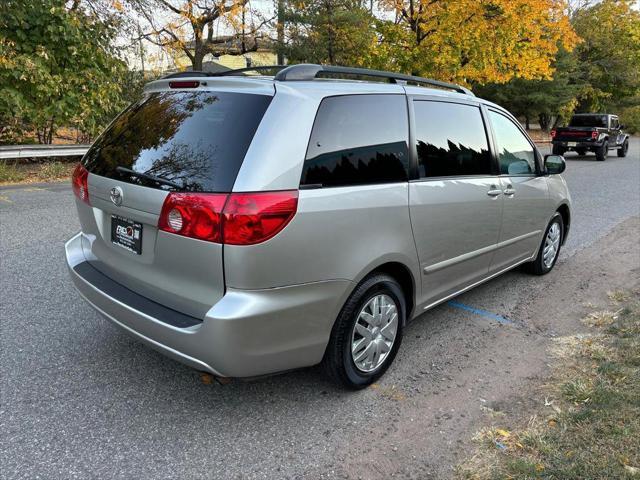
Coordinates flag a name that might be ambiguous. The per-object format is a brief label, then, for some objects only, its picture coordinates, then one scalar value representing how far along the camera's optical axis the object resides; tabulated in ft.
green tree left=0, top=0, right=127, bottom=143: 31.91
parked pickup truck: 65.00
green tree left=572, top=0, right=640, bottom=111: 112.98
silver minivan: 7.85
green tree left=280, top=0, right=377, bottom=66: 54.49
